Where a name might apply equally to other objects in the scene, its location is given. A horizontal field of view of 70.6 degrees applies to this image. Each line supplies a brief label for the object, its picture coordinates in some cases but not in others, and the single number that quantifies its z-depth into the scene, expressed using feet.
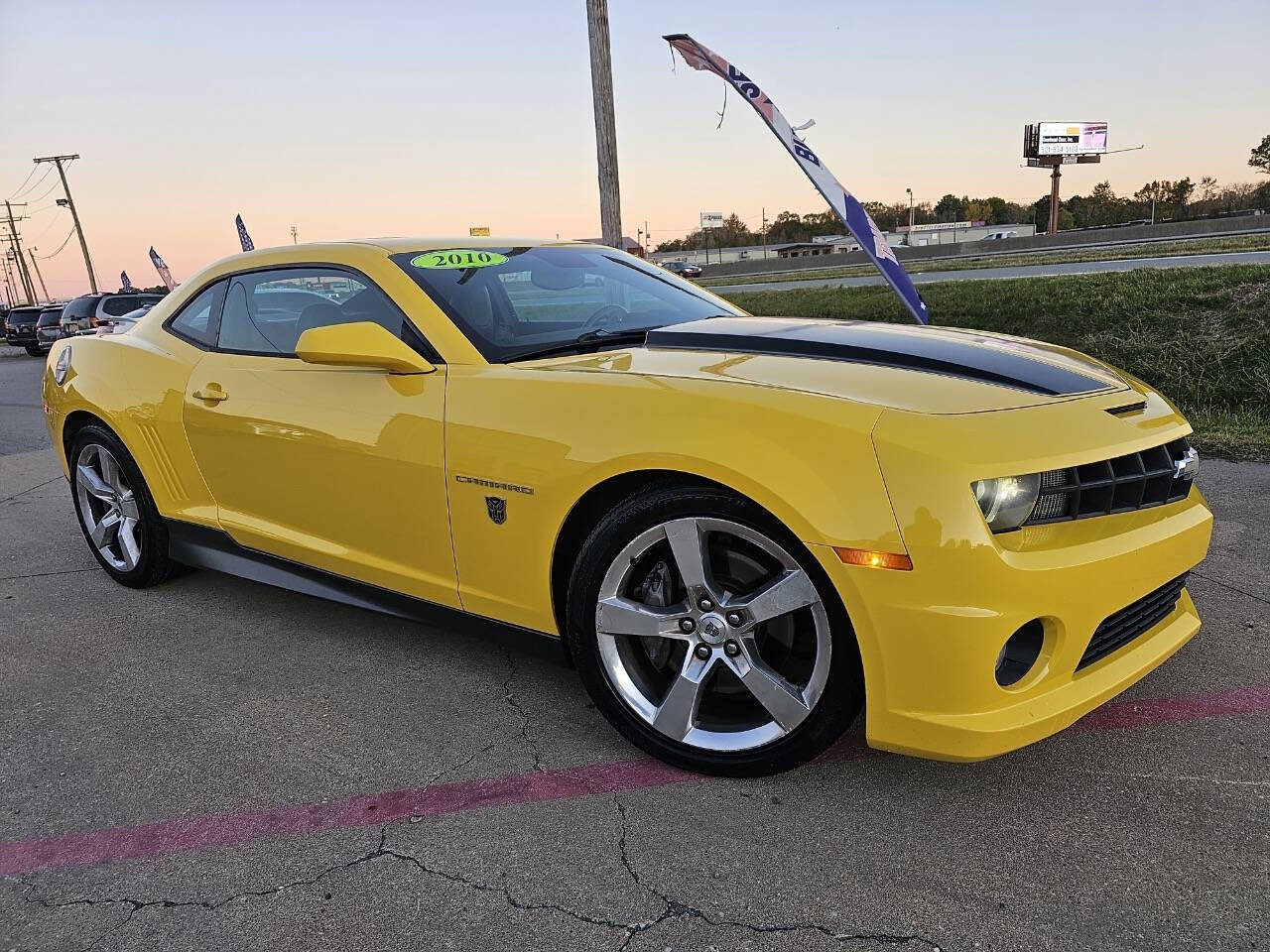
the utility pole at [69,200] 195.00
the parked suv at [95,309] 66.59
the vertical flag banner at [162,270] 105.01
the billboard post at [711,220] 300.40
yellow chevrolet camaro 6.41
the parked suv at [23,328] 80.28
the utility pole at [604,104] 32.40
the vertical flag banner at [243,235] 79.97
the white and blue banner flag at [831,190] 22.66
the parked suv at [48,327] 74.28
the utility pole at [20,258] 314.55
